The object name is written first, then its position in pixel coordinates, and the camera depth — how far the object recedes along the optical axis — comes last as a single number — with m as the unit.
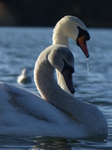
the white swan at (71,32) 11.68
